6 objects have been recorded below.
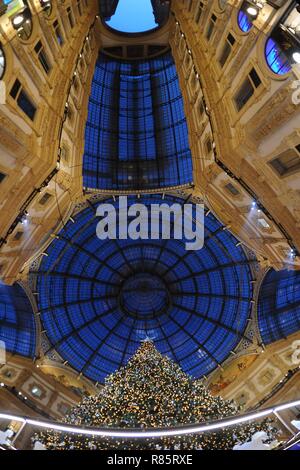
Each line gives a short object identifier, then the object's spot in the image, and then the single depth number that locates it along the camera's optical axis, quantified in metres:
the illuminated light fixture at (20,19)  14.86
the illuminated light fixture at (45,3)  17.39
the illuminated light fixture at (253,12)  15.19
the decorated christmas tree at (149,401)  14.70
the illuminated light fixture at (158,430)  9.98
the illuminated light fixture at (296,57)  12.89
